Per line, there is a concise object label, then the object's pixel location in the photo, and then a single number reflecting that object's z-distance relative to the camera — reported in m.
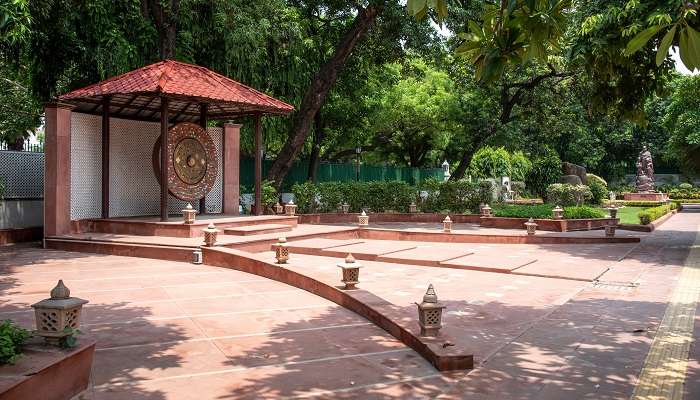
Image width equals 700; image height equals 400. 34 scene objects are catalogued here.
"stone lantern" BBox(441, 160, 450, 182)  34.17
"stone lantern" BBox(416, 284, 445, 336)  6.14
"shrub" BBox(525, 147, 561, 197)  37.41
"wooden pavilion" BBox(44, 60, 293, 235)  14.03
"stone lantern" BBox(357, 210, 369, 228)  19.16
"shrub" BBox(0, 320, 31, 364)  4.15
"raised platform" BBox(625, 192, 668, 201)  40.50
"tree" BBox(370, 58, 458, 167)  29.61
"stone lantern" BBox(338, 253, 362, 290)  8.48
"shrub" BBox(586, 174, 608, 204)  35.50
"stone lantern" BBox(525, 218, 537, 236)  17.48
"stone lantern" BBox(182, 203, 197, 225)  14.09
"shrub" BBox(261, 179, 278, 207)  20.89
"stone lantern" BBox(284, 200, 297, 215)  19.24
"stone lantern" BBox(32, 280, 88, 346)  4.65
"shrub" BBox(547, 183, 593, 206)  28.67
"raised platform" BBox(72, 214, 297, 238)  14.15
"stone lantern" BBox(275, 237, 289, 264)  10.85
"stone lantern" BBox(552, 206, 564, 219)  20.24
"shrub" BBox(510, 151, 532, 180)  41.41
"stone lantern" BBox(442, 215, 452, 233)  17.64
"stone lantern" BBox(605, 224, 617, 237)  17.28
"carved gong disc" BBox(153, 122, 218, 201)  16.23
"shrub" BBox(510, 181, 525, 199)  39.75
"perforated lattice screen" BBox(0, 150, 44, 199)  15.38
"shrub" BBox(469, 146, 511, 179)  40.53
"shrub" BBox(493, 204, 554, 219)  21.05
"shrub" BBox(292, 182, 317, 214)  22.64
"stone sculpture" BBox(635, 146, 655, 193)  41.66
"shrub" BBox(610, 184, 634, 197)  44.54
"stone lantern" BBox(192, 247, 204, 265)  12.09
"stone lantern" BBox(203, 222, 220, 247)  12.29
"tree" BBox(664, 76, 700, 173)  28.17
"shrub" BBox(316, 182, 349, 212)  23.23
